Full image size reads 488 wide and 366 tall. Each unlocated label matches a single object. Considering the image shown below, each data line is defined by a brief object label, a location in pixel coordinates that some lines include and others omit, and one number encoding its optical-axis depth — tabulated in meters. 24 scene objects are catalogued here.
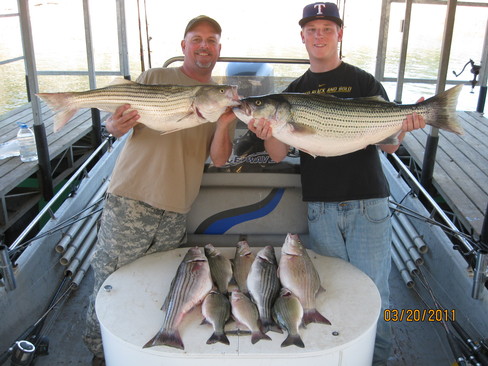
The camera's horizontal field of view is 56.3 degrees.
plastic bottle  5.53
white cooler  2.11
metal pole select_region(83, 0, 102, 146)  6.95
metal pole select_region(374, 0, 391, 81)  4.93
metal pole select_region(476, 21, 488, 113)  7.46
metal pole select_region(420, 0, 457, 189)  4.11
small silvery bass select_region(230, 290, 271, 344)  2.22
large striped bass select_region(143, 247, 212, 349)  2.18
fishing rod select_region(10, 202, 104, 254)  3.03
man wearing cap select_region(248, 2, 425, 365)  2.81
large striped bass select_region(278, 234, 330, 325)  2.38
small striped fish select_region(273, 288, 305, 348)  2.17
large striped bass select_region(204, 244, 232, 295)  2.65
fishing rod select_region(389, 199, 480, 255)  3.04
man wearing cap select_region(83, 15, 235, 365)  2.84
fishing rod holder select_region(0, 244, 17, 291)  2.92
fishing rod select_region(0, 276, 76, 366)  2.67
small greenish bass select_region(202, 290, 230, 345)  2.19
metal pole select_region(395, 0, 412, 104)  5.03
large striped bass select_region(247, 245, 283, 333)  2.35
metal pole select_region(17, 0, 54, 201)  4.63
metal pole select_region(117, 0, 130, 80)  6.11
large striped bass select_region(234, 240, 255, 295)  2.70
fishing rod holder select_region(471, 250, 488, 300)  2.95
